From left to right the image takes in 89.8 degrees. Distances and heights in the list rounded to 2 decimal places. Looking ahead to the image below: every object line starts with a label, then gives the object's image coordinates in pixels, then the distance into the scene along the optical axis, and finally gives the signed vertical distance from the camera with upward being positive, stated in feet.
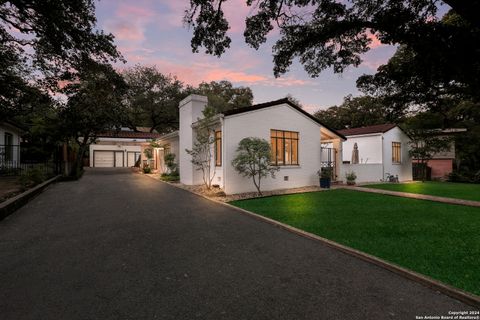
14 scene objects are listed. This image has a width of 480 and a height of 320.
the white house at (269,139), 39.83 +4.55
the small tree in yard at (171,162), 67.00 +0.28
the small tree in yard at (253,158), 38.19 +0.77
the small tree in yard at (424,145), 66.49 +4.91
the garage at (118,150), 126.72 +7.39
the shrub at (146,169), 84.17 -2.11
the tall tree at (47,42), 27.53 +16.73
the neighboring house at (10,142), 60.49 +5.89
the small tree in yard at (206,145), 42.11 +3.44
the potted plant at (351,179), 53.30 -3.62
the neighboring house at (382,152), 61.98 +3.01
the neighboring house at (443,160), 71.82 +0.75
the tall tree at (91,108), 40.19 +13.23
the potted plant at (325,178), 48.47 -3.09
